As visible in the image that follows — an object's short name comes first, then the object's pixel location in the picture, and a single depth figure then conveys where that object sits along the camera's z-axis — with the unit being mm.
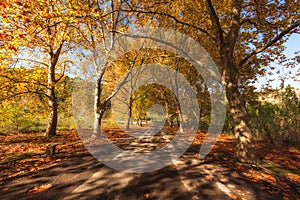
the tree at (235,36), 6594
